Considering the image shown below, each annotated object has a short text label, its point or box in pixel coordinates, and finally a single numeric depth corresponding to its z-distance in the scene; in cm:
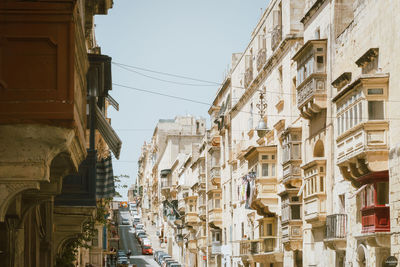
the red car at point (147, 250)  10494
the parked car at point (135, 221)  14242
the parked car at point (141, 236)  11408
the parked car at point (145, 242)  10802
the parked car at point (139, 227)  13008
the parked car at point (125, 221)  15095
